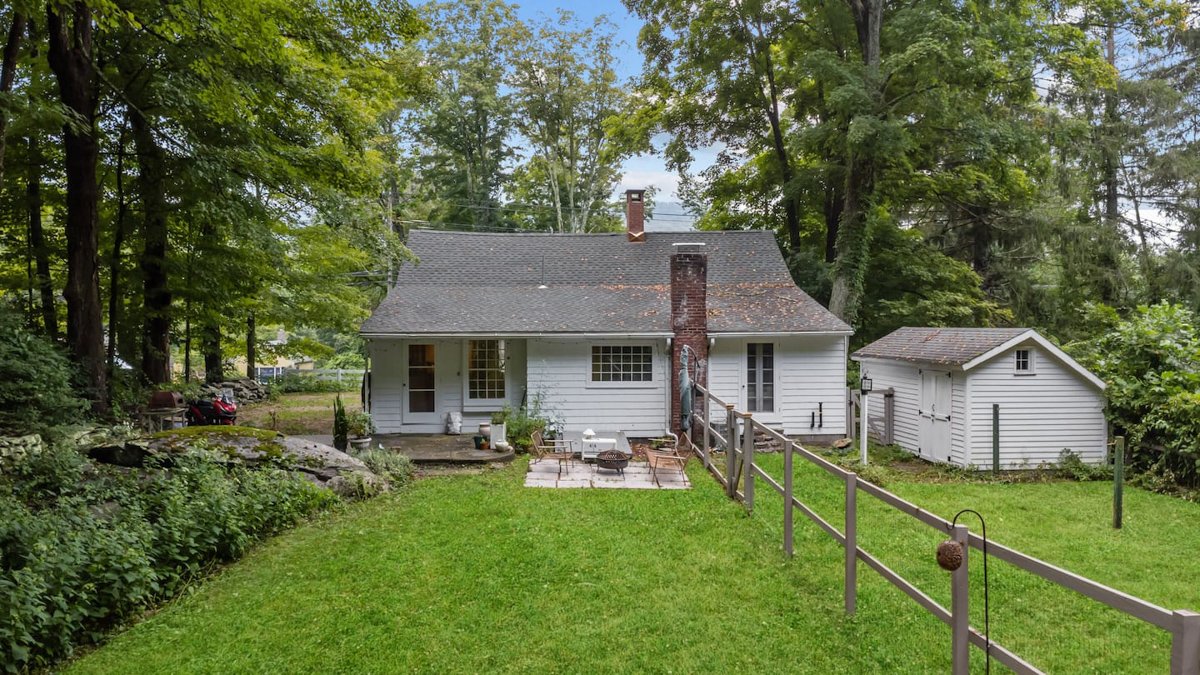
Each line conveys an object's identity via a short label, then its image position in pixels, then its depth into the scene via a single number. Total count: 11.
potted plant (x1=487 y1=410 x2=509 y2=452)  11.80
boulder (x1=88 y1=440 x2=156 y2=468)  7.80
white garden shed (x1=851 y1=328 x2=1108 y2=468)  11.36
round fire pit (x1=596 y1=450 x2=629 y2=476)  10.33
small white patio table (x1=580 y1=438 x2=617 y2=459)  11.47
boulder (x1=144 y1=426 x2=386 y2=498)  8.34
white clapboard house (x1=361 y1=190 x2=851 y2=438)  13.44
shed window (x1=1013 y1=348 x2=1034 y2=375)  11.43
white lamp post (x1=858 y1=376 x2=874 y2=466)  11.56
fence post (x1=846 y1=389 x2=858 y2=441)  14.44
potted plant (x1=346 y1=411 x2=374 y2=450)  12.60
